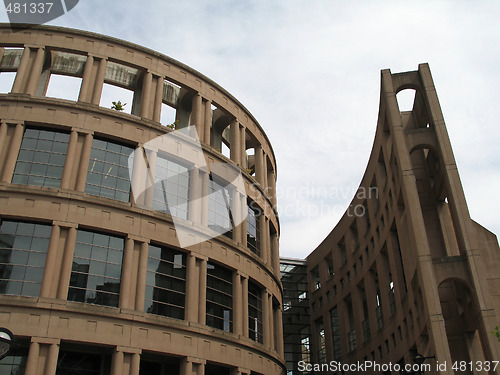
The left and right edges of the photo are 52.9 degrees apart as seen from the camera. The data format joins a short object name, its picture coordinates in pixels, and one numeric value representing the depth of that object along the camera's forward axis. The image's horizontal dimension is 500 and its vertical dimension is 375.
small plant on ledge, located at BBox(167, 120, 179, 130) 27.77
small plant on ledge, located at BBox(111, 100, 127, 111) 26.66
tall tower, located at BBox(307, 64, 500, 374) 24.55
